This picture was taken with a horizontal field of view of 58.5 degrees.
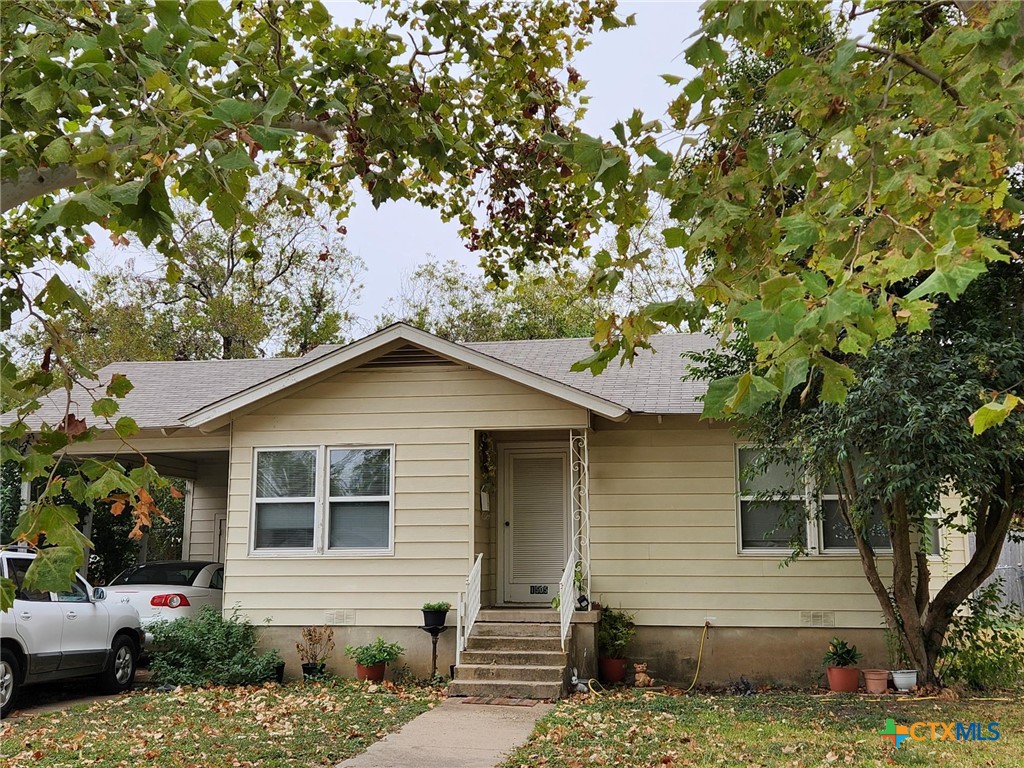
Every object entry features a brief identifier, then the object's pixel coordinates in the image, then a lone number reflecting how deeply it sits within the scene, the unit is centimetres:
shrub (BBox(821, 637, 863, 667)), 1134
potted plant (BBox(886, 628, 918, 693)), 1040
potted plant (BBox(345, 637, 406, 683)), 1155
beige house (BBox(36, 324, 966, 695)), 1187
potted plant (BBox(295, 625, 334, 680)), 1192
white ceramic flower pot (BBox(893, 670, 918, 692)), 1039
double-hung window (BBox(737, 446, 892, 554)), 1150
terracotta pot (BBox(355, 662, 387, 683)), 1160
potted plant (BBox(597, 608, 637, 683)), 1157
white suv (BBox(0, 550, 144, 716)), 957
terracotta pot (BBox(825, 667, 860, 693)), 1101
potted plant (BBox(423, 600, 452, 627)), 1159
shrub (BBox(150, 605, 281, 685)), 1157
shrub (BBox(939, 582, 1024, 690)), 1071
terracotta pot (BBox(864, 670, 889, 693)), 1058
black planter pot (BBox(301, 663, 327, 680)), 1186
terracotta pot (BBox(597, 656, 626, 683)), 1155
